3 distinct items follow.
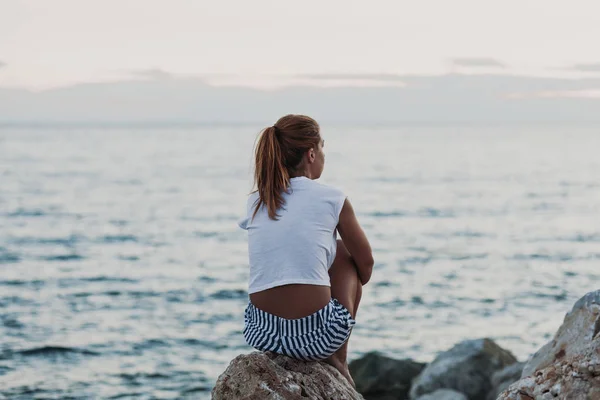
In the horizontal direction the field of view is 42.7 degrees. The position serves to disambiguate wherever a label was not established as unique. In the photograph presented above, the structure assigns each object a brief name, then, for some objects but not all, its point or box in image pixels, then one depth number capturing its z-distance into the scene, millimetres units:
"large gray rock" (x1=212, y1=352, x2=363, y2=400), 4570
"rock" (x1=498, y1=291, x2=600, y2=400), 3633
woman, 4719
